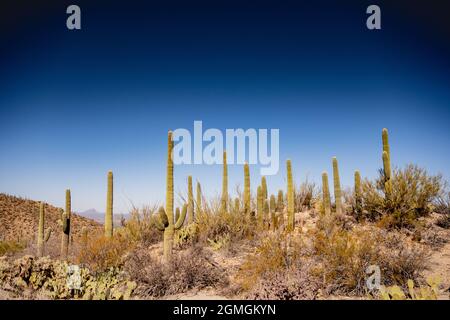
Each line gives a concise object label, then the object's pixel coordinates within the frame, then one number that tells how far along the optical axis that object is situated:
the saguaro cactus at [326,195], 11.45
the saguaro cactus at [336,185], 11.80
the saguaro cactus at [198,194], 12.44
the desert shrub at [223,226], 9.56
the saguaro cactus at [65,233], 10.03
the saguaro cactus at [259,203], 10.57
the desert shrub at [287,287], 5.25
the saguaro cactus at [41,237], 11.59
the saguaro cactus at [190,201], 12.42
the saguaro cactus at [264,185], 12.87
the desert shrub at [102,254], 7.54
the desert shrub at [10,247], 13.06
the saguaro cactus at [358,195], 11.62
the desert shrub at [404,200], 10.10
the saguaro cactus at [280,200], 13.20
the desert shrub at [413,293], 4.43
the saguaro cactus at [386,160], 11.13
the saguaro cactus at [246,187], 11.02
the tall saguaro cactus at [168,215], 8.21
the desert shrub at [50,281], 5.77
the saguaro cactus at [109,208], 11.23
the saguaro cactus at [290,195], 10.99
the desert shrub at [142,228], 10.75
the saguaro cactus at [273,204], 12.38
